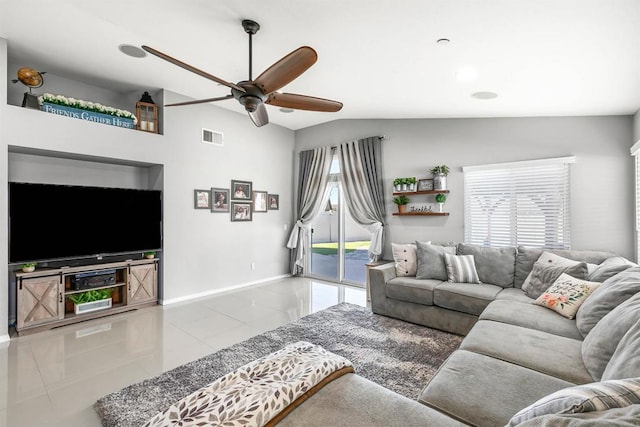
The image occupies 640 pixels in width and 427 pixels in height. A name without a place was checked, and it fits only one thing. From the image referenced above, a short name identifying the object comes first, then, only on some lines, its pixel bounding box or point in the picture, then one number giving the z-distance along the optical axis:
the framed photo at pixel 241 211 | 5.45
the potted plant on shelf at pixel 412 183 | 4.90
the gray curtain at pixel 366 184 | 5.29
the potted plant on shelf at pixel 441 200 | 4.69
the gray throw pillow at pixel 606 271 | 2.63
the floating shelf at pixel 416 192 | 4.70
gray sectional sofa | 1.10
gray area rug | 2.21
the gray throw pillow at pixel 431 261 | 3.87
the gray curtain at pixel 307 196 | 6.04
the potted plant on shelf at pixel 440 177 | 4.66
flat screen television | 3.49
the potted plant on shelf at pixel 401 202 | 5.03
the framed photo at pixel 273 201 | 6.11
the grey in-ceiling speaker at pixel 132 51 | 3.26
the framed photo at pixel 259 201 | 5.80
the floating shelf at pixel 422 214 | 4.71
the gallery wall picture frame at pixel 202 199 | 4.90
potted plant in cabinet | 3.84
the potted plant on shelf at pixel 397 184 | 4.99
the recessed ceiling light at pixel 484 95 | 3.48
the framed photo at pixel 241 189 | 5.43
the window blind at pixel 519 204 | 3.94
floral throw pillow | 2.55
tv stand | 3.46
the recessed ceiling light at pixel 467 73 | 2.92
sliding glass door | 5.89
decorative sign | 3.61
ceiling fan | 2.10
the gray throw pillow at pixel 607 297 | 1.98
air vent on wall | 5.01
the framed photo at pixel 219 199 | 5.13
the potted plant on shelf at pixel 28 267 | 3.53
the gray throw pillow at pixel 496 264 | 3.64
